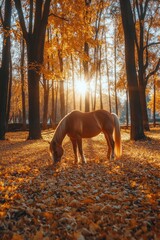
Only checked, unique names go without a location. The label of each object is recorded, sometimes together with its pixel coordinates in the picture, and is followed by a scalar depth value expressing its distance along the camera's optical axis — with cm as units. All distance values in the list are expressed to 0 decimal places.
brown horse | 764
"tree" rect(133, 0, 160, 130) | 2159
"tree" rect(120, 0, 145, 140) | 1389
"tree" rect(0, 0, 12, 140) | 1677
